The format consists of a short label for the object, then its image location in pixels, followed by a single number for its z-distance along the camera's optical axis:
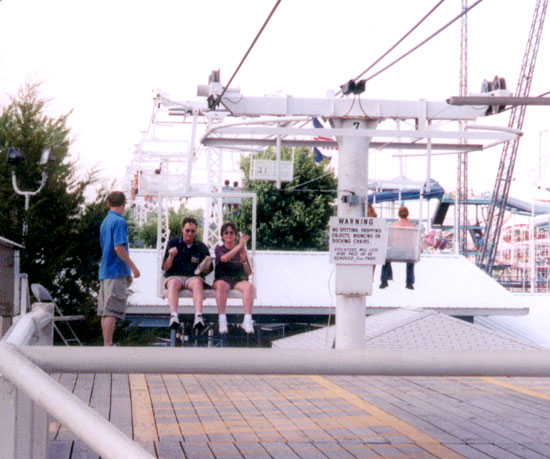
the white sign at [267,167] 15.02
